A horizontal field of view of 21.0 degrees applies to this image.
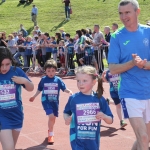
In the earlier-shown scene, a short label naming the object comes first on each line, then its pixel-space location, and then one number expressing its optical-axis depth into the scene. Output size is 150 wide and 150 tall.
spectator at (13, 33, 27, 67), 19.18
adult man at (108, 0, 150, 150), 4.79
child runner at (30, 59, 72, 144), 7.38
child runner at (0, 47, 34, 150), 5.15
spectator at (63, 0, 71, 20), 33.41
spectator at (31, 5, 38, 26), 33.81
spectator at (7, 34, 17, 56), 19.41
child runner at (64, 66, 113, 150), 4.70
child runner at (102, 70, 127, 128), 7.82
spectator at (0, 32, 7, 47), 17.91
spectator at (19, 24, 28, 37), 27.94
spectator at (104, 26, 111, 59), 15.84
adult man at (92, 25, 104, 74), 15.85
